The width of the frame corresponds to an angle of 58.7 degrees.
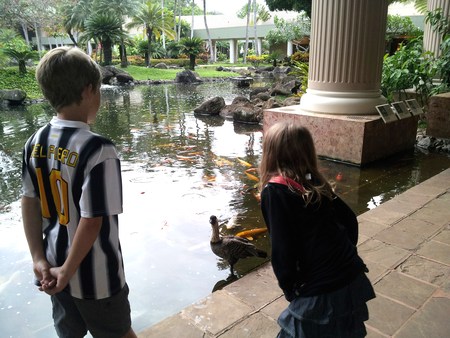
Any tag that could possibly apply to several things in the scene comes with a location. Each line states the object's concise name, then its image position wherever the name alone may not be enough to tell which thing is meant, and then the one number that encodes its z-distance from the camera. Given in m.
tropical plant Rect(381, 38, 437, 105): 7.45
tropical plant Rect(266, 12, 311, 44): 37.28
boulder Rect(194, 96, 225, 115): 11.68
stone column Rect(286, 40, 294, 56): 42.81
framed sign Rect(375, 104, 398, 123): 5.71
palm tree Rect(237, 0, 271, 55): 46.64
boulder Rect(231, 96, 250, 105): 12.02
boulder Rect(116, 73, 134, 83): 25.42
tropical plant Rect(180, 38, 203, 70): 35.53
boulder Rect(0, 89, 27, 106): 15.97
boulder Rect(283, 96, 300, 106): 11.39
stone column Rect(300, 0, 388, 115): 5.68
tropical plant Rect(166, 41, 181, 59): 43.75
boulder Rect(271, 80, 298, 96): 16.57
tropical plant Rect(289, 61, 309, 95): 11.73
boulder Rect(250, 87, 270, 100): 15.66
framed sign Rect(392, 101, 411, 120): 6.09
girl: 1.49
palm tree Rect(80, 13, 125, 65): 30.33
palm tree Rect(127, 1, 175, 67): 38.94
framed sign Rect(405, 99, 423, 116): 6.47
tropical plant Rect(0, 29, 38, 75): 21.81
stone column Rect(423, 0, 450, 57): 8.33
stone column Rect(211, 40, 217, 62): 52.67
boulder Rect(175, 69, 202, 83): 26.59
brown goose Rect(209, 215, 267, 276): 3.00
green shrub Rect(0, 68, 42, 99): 19.95
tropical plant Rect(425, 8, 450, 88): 7.57
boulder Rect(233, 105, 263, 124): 10.34
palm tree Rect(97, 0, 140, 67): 36.03
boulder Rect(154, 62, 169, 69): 36.41
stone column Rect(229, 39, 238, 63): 51.40
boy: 1.44
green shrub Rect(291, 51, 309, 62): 28.33
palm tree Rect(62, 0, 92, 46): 34.41
